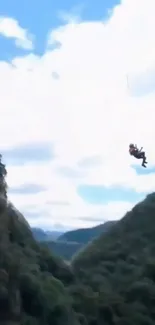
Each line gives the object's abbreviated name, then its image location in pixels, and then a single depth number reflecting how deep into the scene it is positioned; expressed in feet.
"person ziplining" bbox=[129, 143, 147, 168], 91.17
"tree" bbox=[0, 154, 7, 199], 109.91
